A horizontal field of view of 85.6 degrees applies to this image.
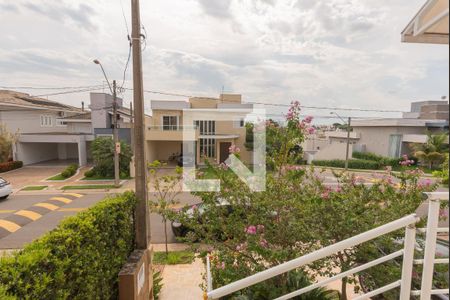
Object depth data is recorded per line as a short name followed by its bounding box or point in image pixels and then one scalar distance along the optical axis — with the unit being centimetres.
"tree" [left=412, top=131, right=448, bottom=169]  1923
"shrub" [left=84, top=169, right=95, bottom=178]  1718
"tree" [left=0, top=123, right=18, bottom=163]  1877
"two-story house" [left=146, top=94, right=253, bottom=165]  2048
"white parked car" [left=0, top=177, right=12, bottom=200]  1199
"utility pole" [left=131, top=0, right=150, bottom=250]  436
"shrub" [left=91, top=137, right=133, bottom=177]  1673
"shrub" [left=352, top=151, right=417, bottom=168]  2197
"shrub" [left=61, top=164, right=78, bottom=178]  1698
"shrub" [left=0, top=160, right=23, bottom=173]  1867
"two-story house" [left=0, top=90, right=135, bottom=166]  2078
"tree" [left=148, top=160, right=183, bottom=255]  388
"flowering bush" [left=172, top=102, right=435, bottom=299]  325
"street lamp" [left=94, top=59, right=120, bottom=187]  1352
